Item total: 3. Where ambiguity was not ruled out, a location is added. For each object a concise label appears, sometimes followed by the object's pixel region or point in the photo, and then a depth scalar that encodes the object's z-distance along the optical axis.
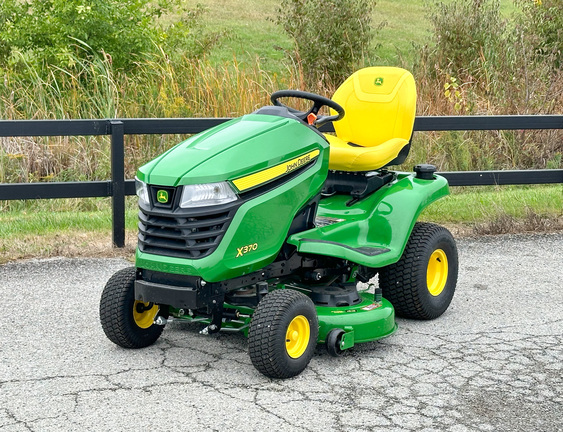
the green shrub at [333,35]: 13.98
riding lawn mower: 4.41
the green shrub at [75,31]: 10.99
